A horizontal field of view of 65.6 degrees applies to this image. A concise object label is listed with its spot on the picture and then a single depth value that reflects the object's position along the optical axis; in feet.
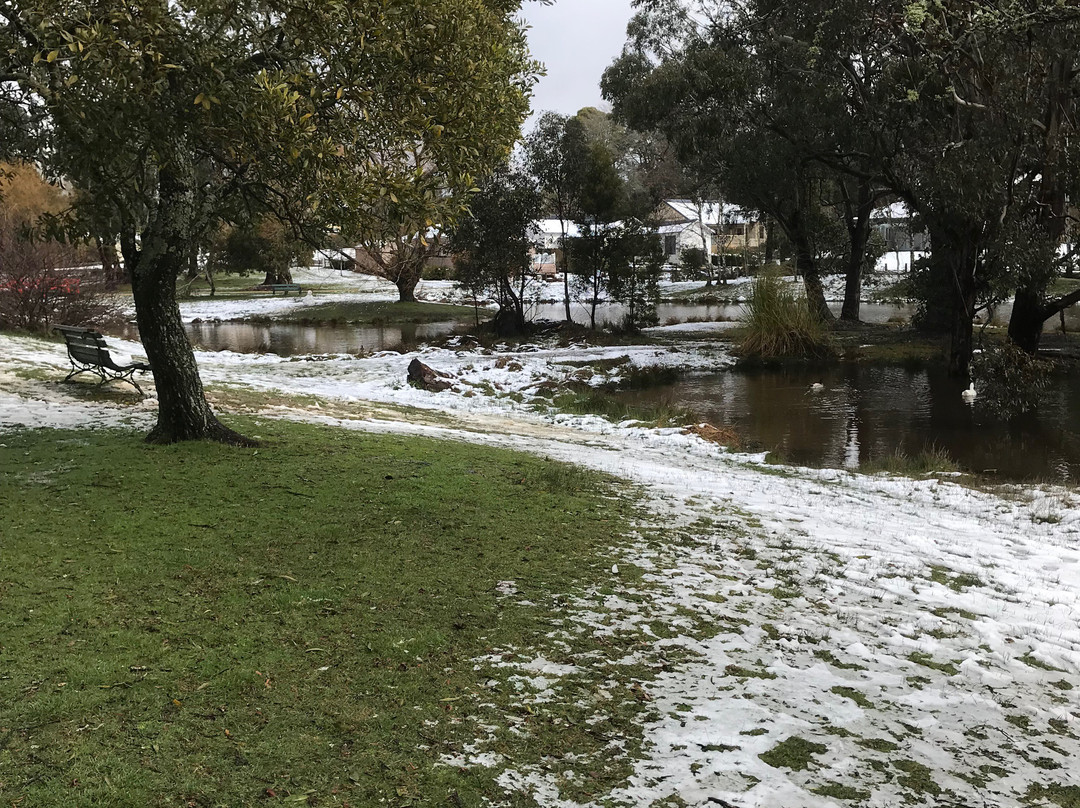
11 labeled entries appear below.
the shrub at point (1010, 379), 55.08
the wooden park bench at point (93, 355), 42.45
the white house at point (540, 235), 96.89
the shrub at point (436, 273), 196.85
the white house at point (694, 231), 248.11
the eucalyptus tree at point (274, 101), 19.20
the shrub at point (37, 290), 73.10
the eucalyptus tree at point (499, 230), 92.02
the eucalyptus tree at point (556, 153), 94.12
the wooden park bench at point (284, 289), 179.63
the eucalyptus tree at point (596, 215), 94.32
